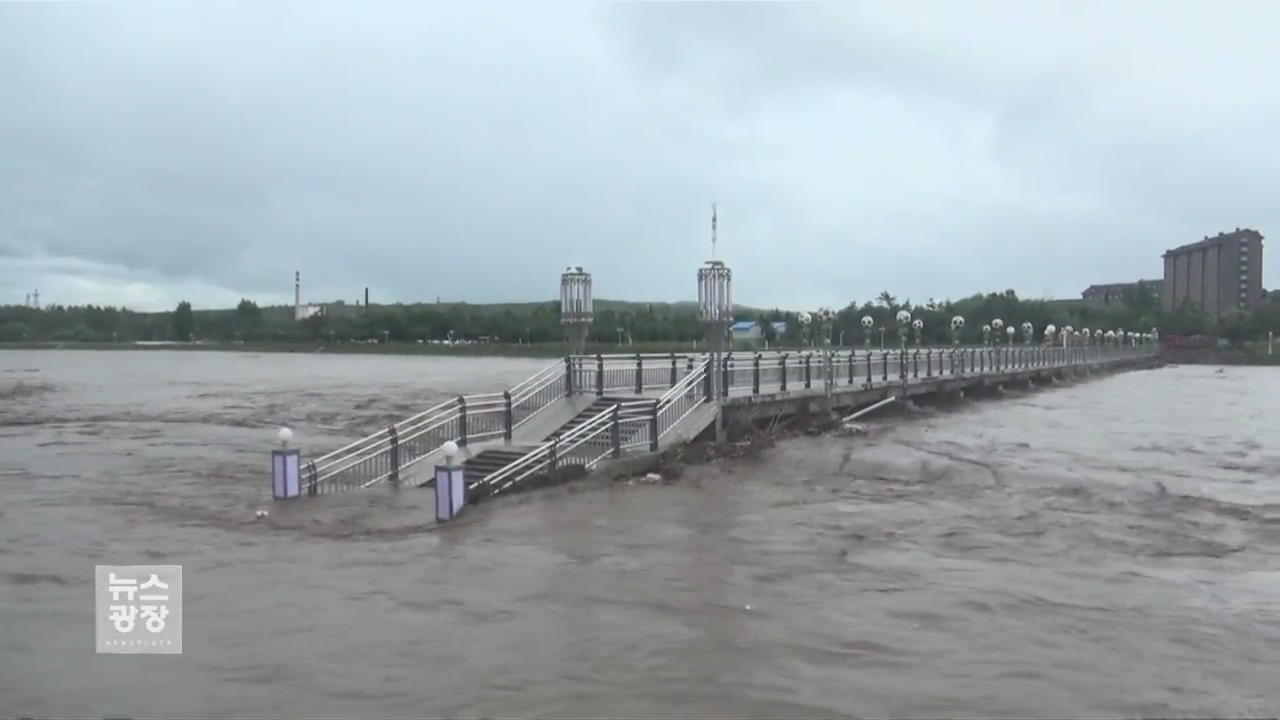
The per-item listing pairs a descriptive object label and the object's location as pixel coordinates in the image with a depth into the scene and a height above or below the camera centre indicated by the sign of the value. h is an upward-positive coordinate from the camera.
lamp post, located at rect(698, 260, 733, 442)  19.00 +0.67
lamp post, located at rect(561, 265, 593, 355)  20.59 +0.58
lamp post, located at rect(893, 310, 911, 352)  35.96 +0.53
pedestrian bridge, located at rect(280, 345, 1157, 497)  16.41 -1.57
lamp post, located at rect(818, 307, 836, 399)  26.78 -0.59
